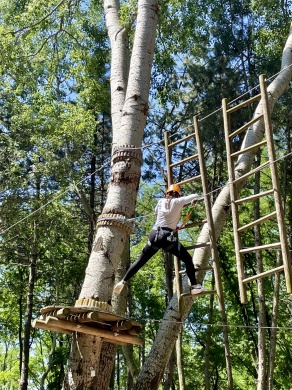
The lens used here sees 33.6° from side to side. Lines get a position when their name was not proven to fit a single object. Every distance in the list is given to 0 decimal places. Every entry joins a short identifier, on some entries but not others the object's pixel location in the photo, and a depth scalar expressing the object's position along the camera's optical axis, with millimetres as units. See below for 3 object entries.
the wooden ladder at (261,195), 3309
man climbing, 3951
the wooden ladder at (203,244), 3805
